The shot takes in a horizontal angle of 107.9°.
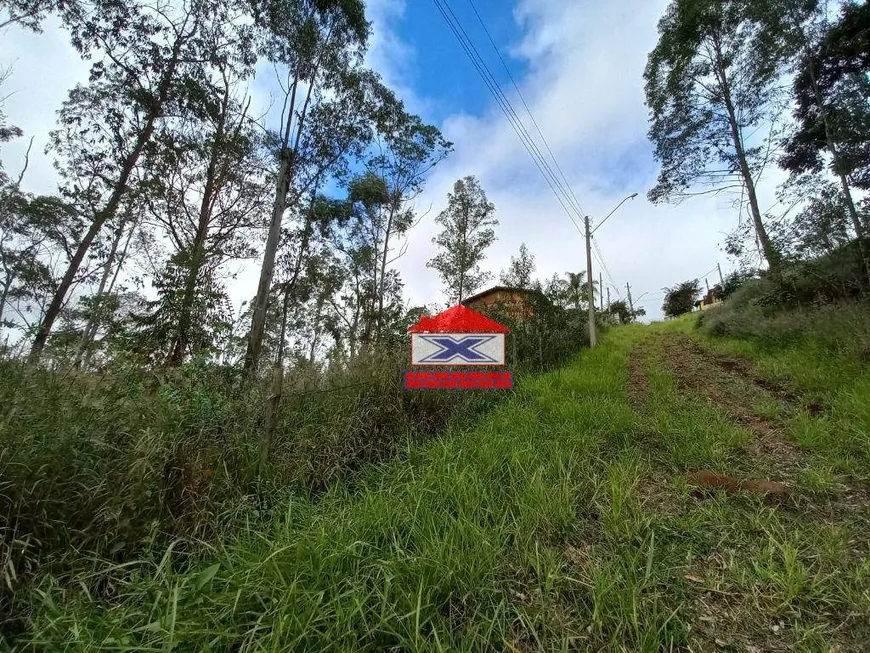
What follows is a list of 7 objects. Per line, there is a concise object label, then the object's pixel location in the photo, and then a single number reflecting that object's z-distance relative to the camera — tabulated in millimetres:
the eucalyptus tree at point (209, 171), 9788
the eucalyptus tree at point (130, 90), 8692
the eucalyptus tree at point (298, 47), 7805
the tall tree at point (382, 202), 13297
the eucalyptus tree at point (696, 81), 9188
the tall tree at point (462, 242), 15961
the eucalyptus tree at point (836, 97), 6977
